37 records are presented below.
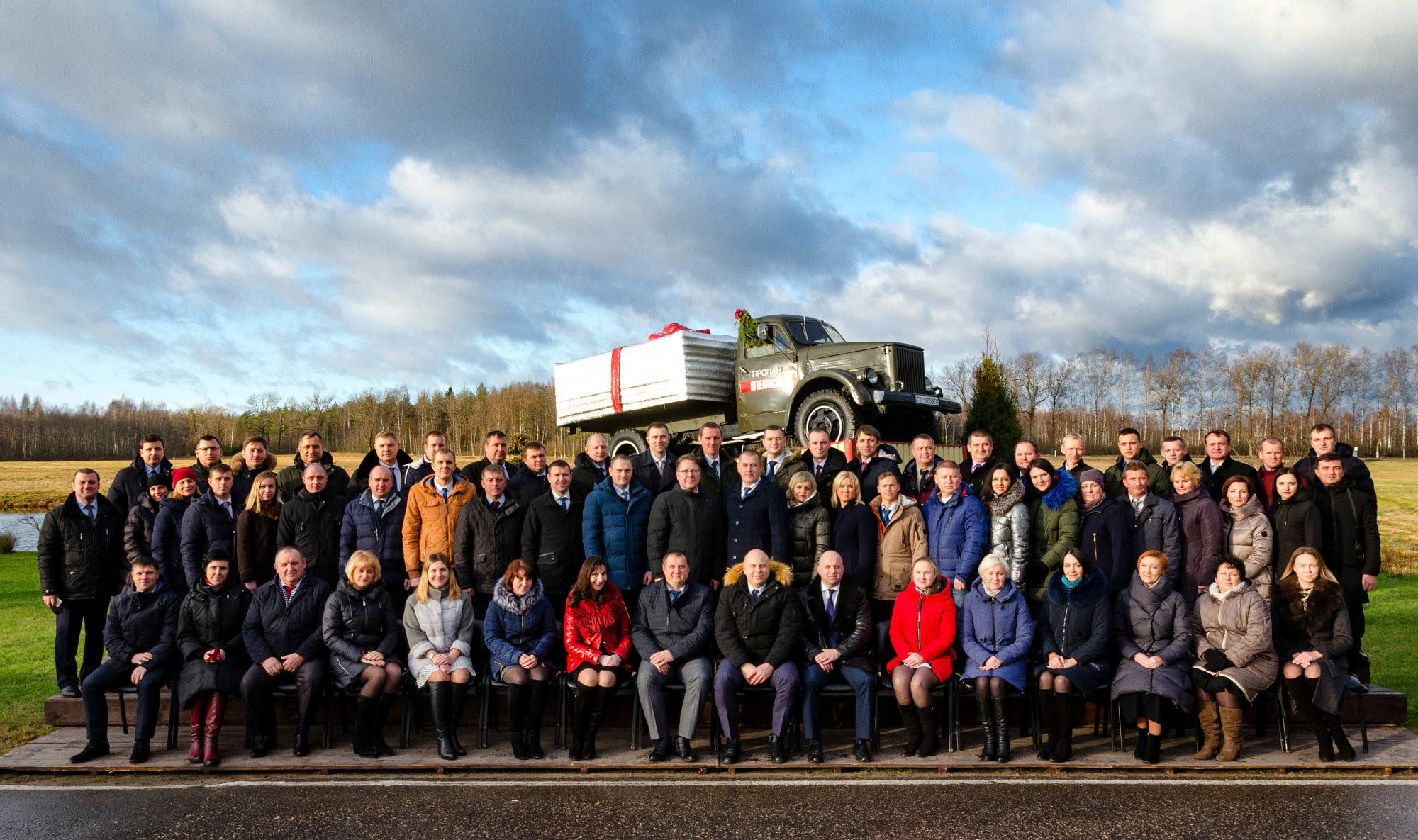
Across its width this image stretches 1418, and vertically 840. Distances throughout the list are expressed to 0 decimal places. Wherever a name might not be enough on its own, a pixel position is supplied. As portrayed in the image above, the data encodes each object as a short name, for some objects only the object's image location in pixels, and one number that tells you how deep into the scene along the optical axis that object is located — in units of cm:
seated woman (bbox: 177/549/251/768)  564
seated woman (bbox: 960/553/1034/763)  563
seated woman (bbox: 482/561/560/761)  577
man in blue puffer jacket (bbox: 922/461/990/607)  620
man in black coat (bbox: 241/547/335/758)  577
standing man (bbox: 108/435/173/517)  729
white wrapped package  1433
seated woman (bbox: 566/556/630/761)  578
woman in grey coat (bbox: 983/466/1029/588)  620
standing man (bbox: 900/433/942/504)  715
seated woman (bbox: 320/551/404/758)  577
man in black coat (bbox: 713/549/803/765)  571
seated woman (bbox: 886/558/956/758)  572
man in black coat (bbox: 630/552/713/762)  571
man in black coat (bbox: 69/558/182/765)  572
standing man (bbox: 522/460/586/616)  653
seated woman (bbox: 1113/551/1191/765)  555
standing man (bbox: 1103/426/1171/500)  681
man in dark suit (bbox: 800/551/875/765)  573
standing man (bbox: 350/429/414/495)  704
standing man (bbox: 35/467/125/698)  673
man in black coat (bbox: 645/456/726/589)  639
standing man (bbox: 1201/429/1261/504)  689
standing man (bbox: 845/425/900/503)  710
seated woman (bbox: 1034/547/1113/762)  566
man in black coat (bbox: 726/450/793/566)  636
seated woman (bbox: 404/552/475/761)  584
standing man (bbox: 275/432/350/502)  703
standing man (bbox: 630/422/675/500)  723
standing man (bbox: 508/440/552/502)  719
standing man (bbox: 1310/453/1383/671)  635
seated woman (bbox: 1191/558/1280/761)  556
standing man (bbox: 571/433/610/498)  773
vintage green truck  1274
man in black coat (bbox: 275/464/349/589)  644
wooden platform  545
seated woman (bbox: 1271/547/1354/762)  554
